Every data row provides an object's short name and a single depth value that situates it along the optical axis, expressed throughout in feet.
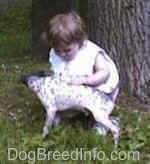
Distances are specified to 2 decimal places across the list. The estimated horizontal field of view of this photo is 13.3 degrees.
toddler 14.35
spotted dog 14.39
